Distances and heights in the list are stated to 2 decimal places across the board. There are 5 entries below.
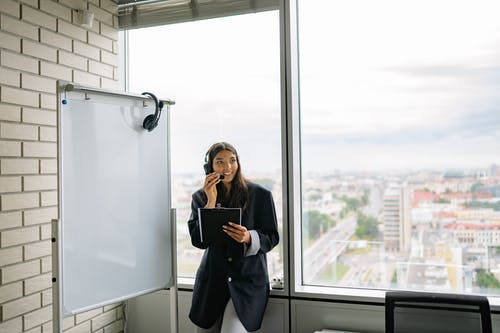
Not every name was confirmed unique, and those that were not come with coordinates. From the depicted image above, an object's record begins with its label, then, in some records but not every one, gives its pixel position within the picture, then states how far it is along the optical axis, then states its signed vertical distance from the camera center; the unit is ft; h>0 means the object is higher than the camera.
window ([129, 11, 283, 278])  9.55 +1.64
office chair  7.37 -1.91
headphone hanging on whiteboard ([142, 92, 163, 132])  8.21 +0.91
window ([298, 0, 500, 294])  8.27 +0.50
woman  8.46 -1.39
